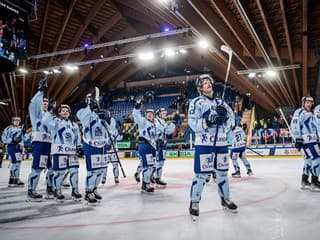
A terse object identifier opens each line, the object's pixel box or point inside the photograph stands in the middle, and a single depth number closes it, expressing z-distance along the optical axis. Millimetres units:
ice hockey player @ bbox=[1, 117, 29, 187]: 7469
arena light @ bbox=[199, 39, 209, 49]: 11648
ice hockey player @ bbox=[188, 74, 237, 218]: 3662
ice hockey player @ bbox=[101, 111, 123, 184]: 7427
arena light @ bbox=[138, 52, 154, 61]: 15374
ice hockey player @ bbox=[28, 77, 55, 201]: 4922
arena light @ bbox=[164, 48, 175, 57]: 14808
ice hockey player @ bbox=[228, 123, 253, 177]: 8109
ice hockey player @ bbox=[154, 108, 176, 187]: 6547
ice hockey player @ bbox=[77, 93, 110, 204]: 4477
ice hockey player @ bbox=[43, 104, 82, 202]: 4965
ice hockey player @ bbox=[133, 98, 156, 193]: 5863
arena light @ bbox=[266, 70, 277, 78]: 14941
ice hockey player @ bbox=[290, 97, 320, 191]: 5281
